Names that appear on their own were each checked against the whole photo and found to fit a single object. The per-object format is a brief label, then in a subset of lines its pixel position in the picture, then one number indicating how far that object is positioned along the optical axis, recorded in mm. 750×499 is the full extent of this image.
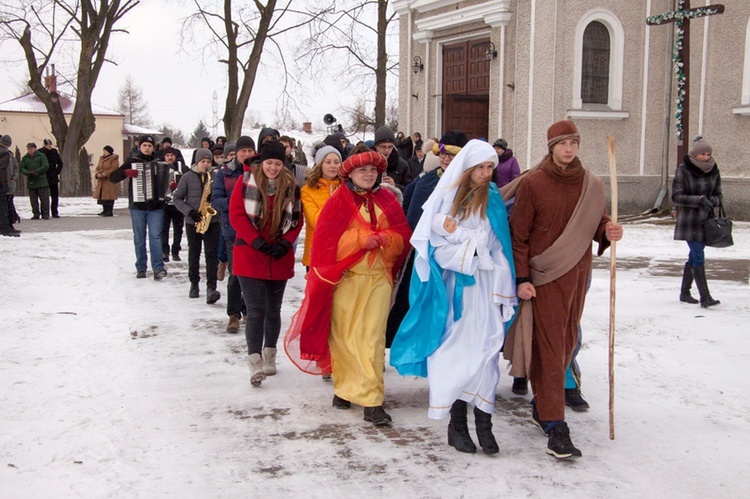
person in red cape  5160
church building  16797
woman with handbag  8242
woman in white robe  4496
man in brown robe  4461
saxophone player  8797
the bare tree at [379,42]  27000
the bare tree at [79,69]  27391
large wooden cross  16047
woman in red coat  5871
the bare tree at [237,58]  25781
